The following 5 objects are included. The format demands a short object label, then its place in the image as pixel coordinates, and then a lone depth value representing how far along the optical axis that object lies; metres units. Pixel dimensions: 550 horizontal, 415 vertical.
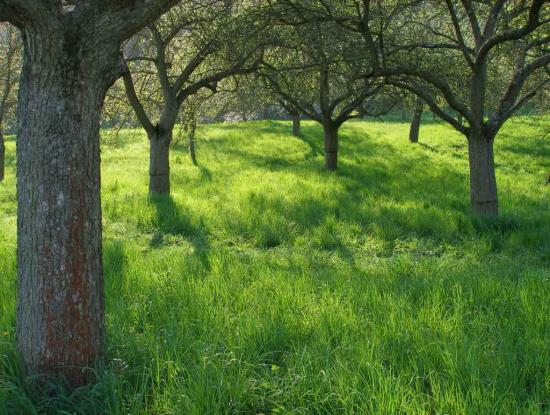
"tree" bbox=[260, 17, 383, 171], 9.36
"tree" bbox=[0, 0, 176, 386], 3.09
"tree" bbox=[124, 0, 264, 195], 10.38
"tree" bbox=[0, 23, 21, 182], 15.35
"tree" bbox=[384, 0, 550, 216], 9.14
